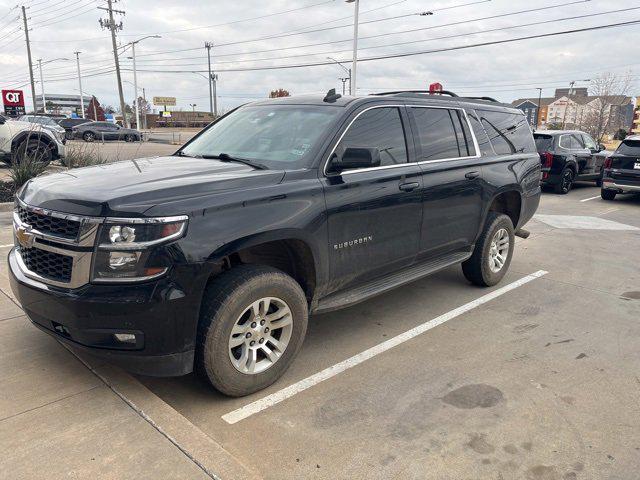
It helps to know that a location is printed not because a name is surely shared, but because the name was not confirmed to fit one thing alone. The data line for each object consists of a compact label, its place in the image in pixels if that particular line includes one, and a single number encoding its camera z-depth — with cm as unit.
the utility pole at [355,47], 2767
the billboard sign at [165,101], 9649
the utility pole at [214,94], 7126
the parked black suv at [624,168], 1244
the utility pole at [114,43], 4962
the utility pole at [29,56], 6341
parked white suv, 1299
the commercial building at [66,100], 11742
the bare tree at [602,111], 5182
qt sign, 2623
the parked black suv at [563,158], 1415
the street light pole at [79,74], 7531
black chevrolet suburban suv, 282
